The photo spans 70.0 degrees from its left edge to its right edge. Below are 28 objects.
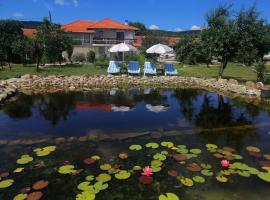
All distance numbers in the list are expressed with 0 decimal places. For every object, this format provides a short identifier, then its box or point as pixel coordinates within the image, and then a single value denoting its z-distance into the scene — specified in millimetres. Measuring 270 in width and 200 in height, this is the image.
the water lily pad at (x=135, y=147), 3839
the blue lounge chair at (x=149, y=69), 11625
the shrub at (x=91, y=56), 19318
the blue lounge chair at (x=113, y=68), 11518
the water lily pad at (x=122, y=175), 3050
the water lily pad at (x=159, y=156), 3548
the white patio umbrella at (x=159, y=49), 13087
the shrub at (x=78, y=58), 19616
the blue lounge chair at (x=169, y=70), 11753
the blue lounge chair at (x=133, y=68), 11564
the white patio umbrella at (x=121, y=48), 13532
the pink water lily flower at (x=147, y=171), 3114
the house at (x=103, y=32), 26099
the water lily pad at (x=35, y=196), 2643
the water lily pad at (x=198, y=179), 3018
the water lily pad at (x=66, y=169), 3144
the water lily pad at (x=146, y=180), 2970
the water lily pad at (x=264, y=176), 3093
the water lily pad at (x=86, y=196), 2624
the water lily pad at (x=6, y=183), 2853
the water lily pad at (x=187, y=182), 2944
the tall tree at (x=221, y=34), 9877
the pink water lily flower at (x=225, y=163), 3391
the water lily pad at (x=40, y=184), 2832
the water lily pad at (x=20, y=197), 2631
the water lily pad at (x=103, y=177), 2975
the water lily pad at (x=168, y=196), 2636
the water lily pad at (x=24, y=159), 3384
